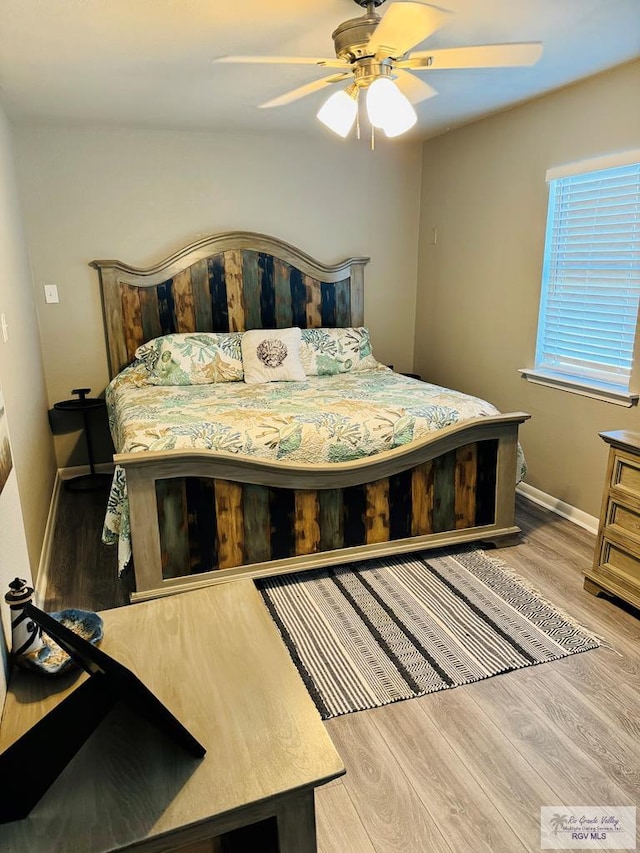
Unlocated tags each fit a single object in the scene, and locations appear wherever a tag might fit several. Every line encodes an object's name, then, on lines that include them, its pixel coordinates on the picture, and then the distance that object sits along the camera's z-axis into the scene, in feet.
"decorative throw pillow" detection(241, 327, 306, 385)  11.91
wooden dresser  7.50
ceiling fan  6.27
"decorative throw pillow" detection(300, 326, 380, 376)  12.69
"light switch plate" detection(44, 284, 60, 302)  12.25
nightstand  12.11
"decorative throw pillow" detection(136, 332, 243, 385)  11.63
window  9.23
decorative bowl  3.55
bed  7.91
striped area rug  6.67
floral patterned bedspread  8.07
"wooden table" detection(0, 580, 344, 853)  2.71
